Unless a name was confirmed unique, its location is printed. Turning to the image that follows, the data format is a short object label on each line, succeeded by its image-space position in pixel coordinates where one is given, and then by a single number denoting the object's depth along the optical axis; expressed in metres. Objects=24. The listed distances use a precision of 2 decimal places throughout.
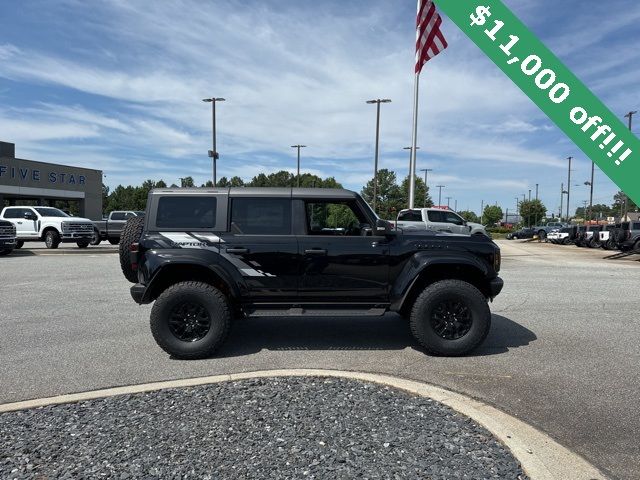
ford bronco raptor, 4.89
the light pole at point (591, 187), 51.10
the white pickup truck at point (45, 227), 19.62
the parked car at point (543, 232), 40.16
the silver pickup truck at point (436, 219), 19.09
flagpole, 22.21
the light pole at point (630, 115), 38.94
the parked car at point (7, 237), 16.06
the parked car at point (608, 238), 24.84
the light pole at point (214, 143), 30.88
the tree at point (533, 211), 84.94
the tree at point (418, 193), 68.12
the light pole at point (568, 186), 61.57
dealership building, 40.38
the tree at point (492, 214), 92.69
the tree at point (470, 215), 89.44
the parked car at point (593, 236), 27.02
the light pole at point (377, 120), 33.62
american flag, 16.94
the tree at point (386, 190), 68.88
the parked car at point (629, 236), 21.58
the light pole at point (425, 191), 68.91
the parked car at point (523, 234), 47.38
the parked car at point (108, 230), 22.81
